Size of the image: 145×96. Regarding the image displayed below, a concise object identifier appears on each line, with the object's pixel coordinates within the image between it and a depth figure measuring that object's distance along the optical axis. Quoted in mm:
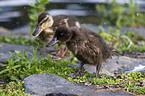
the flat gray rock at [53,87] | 3768
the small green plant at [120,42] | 6536
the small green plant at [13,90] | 3778
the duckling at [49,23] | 5719
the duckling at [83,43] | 4219
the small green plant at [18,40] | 7065
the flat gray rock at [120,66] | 4966
